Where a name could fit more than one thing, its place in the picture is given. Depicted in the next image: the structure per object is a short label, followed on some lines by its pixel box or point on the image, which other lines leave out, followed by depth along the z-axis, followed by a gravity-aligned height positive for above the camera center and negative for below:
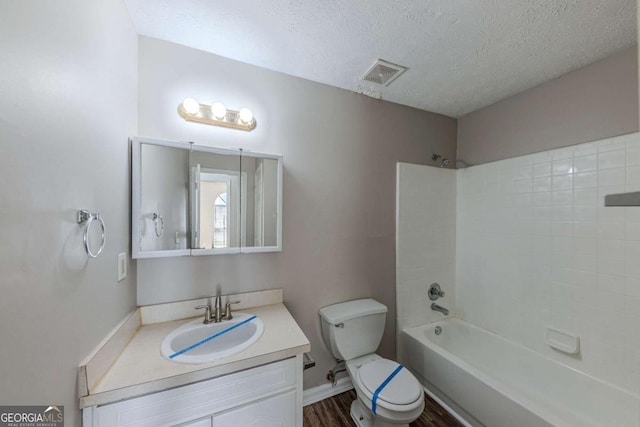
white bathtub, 1.33 -1.12
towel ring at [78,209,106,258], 0.82 -0.03
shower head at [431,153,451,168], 2.25 +0.53
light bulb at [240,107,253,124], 1.49 +0.62
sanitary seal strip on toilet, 1.33 -1.03
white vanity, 0.86 -0.69
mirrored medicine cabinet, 1.27 +0.08
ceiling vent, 1.58 +0.99
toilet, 1.32 -1.03
